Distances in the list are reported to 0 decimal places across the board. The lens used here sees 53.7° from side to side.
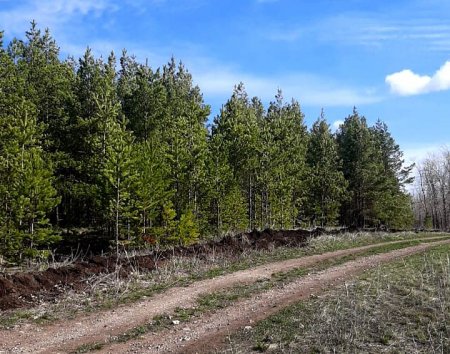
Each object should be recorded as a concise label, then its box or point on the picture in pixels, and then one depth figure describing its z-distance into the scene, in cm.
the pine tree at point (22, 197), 2117
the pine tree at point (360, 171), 4641
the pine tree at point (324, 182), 4241
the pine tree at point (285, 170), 3578
